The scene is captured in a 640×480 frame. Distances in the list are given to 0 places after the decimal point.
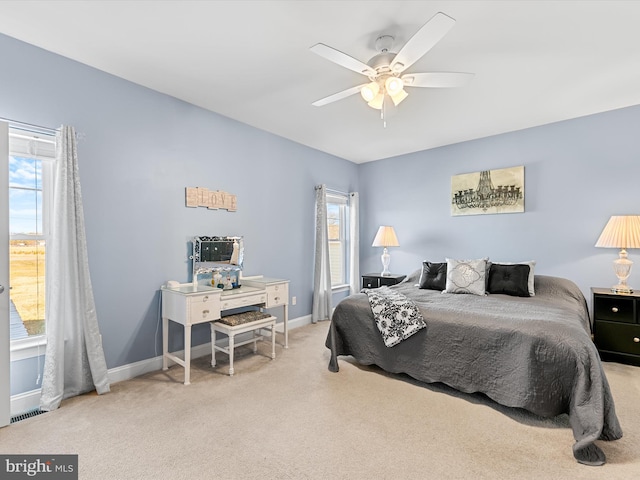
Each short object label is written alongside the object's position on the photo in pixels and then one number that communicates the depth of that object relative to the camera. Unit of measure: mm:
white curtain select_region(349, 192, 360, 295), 5316
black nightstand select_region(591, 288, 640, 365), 2969
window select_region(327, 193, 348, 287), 5215
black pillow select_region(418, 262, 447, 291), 3660
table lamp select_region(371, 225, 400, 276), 4762
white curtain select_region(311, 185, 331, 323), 4570
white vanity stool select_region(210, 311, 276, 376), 2838
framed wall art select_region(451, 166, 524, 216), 3984
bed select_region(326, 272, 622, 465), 1834
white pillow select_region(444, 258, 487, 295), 3365
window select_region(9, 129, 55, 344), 2264
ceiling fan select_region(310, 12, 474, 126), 1827
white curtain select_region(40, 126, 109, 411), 2240
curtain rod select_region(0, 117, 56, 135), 2176
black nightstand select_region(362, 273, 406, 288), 4548
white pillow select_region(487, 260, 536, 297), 3261
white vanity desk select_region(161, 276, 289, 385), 2680
